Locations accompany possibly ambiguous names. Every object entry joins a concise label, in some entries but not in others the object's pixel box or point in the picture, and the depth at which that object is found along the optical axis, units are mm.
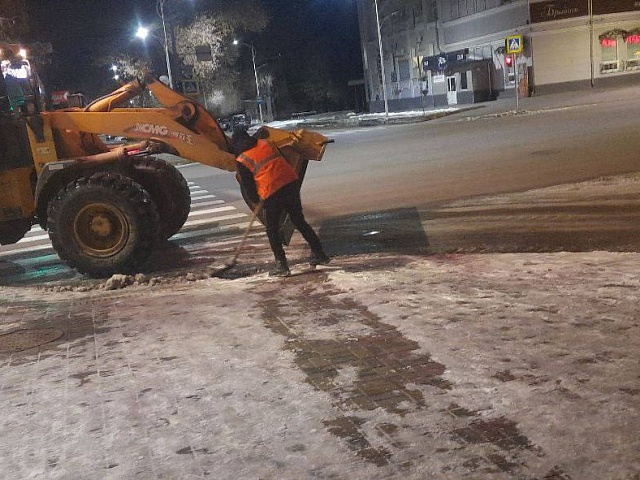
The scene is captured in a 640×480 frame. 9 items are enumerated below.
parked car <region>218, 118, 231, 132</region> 42322
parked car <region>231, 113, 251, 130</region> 47062
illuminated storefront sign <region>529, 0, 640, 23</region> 45188
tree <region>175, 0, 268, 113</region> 47562
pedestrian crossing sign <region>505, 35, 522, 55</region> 30594
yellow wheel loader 8711
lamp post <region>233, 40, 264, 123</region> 51628
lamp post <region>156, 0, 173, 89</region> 32284
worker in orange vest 7812
